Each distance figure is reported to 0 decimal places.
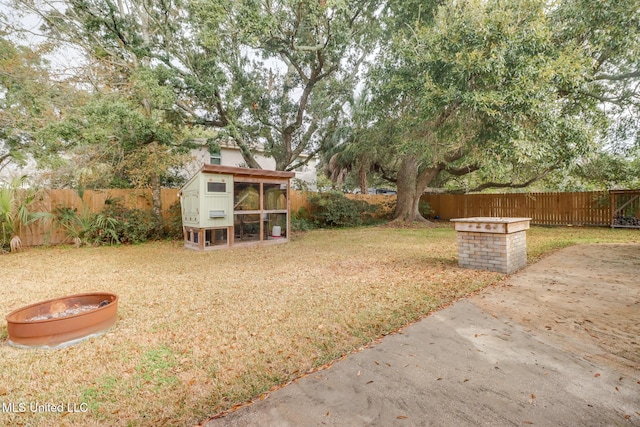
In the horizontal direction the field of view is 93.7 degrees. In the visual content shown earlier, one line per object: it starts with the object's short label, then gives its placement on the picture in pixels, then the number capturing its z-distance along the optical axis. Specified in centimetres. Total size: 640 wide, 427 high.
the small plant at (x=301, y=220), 1216
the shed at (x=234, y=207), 768
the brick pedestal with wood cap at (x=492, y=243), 504
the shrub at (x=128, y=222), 891
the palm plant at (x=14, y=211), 739
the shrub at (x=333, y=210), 1329
